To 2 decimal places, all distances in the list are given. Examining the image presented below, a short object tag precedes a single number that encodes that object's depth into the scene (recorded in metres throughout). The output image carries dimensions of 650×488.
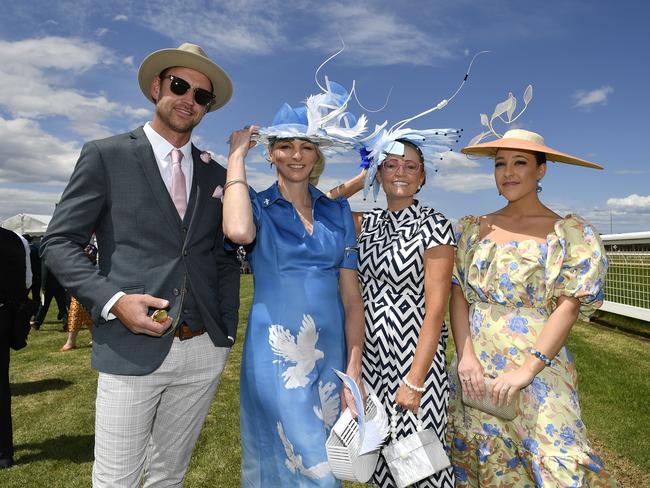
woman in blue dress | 2.59
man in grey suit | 2.53
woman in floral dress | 2.68
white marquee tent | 31.94
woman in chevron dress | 2.75
